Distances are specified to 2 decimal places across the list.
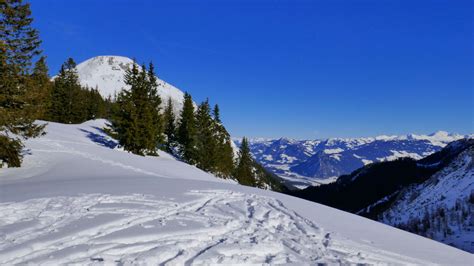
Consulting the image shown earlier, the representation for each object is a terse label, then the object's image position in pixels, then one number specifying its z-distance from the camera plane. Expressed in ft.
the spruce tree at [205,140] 147.33
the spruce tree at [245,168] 191.52
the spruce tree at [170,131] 172.96
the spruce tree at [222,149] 155.22
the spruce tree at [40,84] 52.61
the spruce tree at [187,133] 148.77
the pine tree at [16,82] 49.65
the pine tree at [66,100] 173.78
